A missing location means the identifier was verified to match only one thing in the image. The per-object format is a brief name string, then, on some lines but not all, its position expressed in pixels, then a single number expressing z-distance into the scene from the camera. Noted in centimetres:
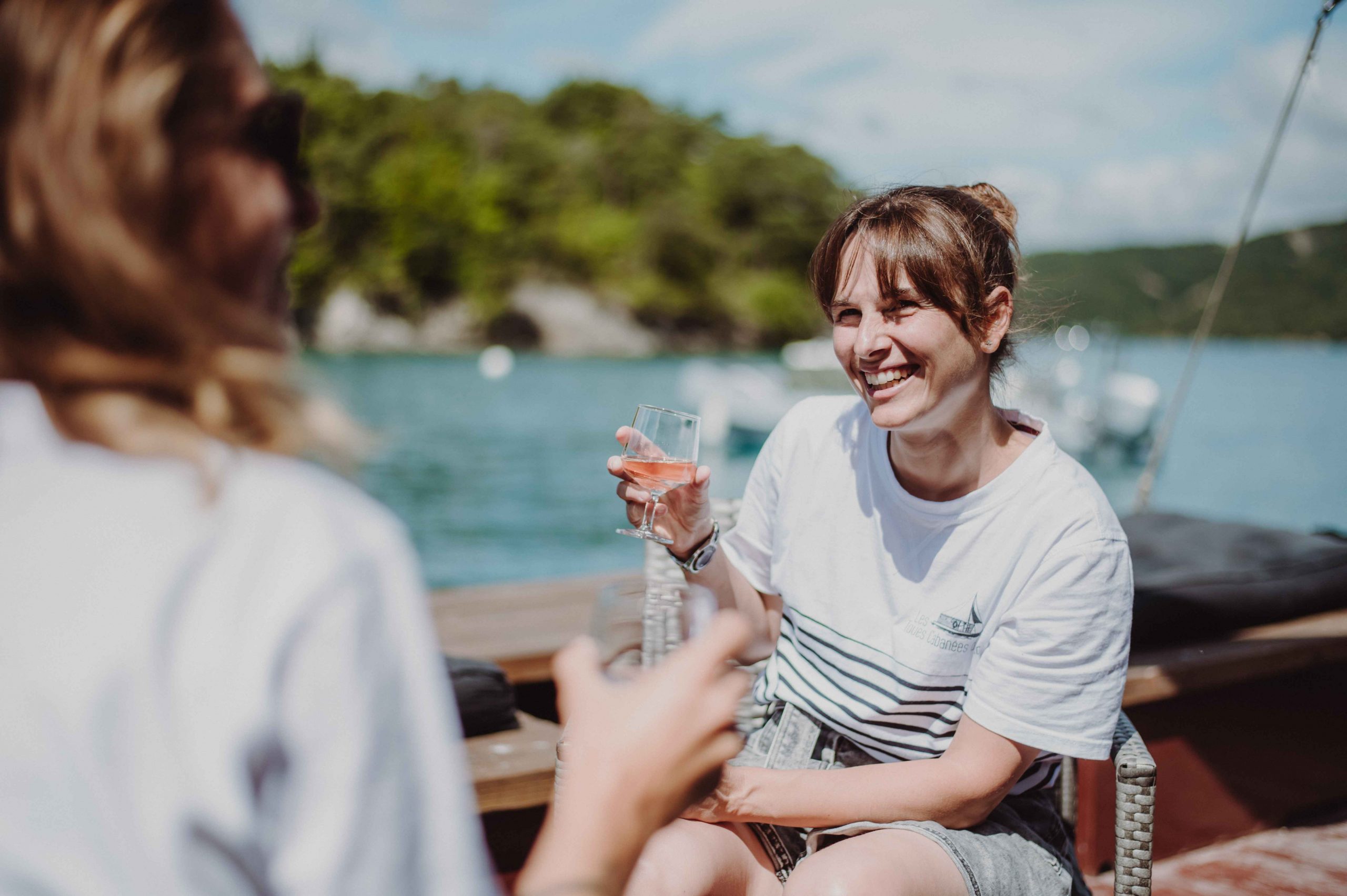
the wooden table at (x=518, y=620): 296
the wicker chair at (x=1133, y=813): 188
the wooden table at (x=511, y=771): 237
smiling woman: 166
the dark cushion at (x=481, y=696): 256
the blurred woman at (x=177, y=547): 60
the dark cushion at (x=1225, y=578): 286
